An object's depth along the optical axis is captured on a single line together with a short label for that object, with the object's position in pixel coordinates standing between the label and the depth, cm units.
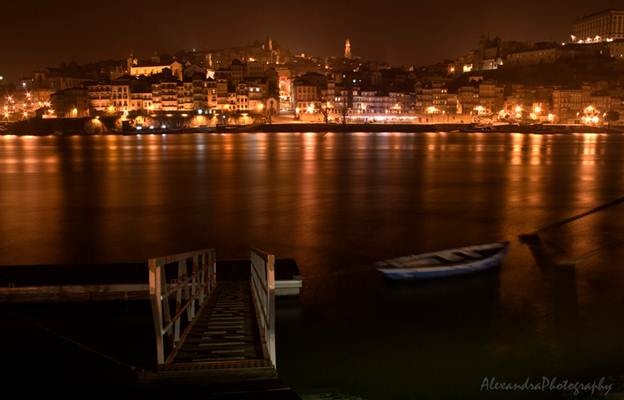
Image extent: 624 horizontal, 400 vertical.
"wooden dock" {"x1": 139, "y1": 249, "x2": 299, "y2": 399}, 435
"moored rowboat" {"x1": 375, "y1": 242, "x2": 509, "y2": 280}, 1195
